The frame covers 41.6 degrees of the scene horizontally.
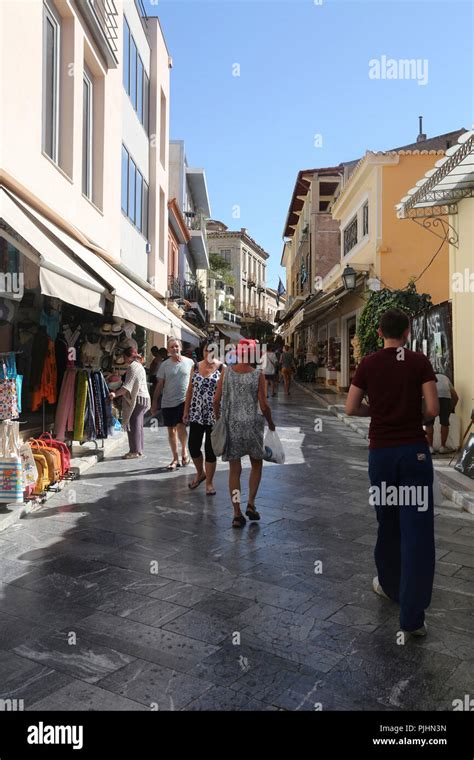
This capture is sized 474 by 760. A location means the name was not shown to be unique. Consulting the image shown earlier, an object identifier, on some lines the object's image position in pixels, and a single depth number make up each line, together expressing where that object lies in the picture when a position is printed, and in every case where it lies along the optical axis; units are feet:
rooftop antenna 96.63
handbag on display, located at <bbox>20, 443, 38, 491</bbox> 21.86
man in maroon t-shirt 12.14
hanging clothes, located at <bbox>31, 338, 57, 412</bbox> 27.48
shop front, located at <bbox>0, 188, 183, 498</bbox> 20.81
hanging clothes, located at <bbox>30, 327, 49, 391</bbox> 27.55
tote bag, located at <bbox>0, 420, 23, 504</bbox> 20.53
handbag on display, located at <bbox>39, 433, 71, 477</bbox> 25.29
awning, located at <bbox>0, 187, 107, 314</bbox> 19.20
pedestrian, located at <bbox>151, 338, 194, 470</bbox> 29.60
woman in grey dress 20.29
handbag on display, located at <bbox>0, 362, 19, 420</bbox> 21.22
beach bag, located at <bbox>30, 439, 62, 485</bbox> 24.13
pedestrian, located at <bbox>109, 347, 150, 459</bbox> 31.17
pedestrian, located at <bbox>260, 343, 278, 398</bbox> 66.87
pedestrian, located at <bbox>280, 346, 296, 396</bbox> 80.14
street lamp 58.54
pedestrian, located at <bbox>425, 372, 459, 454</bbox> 32.81
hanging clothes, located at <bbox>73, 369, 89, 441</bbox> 29.73
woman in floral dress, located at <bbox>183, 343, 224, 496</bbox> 24.40
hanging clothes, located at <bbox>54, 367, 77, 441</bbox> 29.09
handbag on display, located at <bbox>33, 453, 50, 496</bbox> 22.86
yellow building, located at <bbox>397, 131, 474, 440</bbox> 30.89
